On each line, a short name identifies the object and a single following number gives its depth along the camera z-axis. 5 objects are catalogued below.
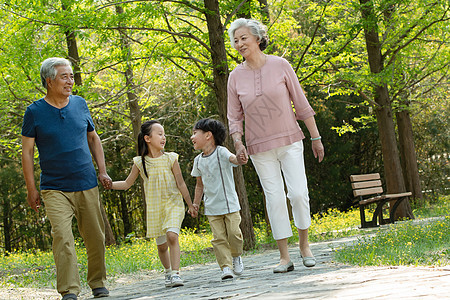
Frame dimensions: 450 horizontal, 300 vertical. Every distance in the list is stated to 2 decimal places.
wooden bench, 25.75
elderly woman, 10.66
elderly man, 10.27
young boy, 11.17
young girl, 11.26
